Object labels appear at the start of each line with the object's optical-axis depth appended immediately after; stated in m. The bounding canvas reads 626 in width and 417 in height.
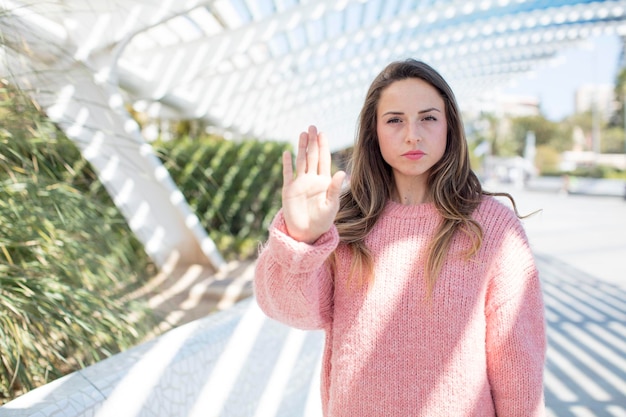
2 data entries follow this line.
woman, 1.27
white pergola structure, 5.04
